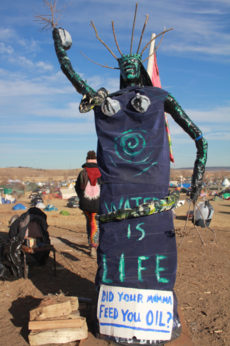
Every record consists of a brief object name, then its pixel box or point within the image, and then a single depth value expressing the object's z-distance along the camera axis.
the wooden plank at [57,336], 3.09
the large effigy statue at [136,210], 2.99
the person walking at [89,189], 6.05
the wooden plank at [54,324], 3.13
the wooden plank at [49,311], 3.20
